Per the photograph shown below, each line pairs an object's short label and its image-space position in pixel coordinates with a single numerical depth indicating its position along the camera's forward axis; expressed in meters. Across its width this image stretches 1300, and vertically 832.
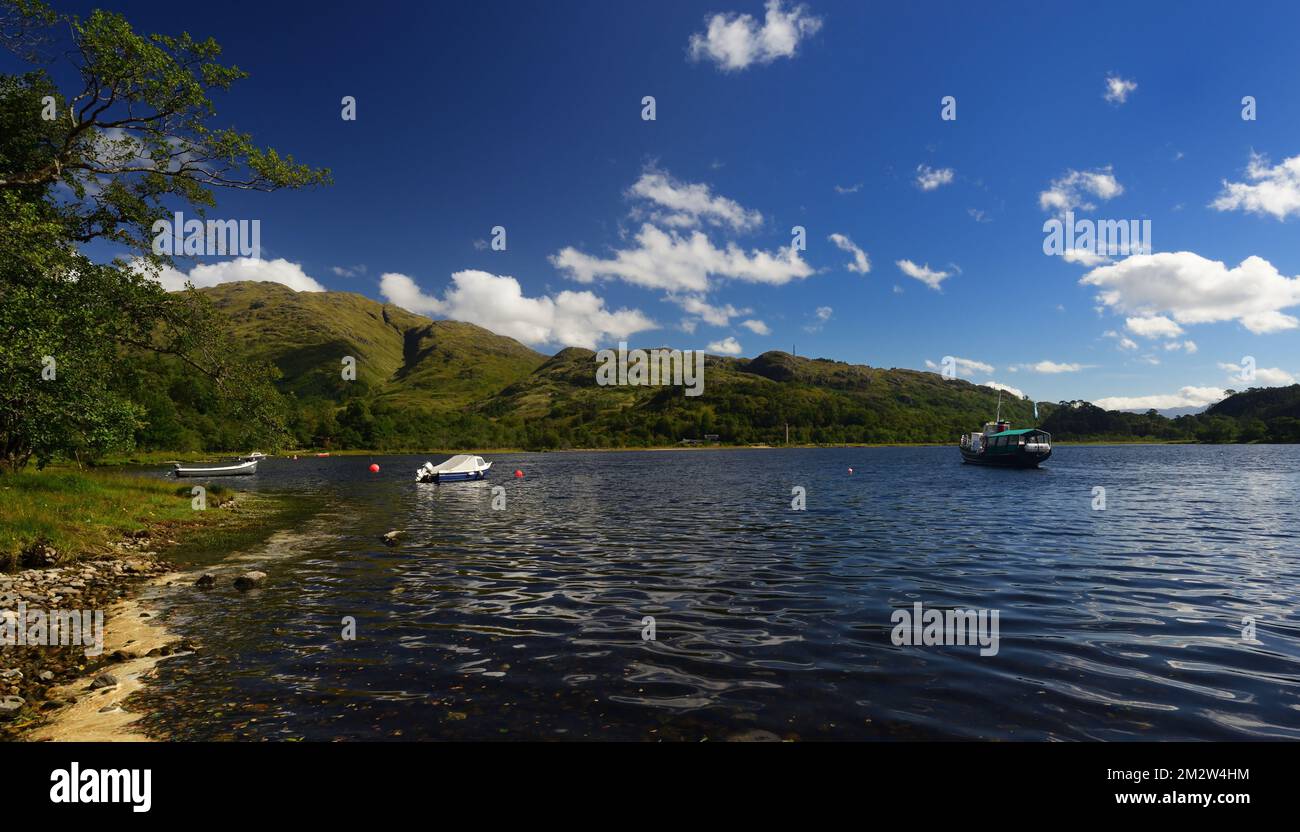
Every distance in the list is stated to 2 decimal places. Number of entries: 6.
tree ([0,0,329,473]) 22.56
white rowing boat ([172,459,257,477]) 84.08
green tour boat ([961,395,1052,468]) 94.75
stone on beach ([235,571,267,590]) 19.22
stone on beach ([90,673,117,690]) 10.68
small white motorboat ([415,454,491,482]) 73.62
